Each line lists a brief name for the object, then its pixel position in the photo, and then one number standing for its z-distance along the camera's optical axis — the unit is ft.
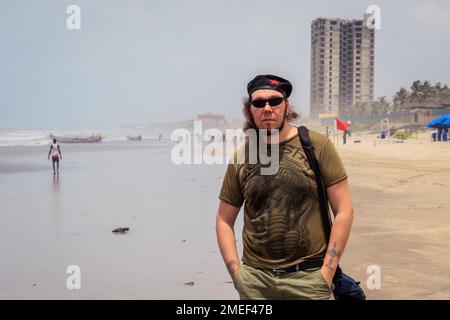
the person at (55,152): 84.28
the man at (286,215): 9.84
